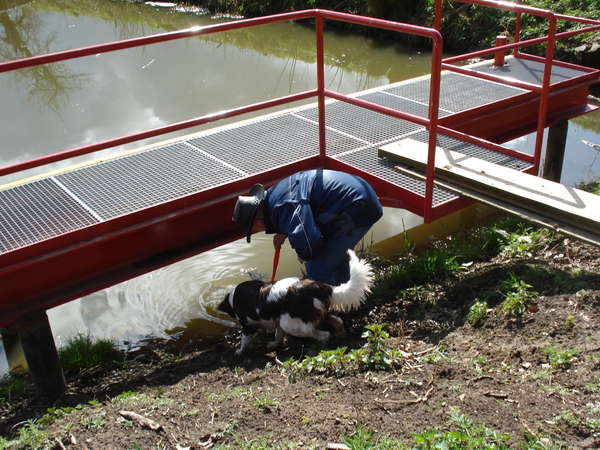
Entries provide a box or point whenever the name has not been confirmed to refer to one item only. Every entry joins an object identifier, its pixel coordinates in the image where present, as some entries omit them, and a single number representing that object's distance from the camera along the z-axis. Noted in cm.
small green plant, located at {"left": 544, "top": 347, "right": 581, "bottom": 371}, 315
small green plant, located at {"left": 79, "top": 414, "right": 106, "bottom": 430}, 331
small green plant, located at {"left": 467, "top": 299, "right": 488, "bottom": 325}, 398
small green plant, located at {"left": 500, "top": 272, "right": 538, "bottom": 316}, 385
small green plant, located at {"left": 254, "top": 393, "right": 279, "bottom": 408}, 328
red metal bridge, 416
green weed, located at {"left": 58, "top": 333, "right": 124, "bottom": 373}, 465
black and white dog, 387
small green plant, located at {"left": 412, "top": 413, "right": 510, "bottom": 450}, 254
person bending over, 420
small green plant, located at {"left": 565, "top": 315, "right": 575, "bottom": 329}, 355
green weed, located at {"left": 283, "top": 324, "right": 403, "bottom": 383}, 354
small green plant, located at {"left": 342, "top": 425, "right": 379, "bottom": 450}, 271
